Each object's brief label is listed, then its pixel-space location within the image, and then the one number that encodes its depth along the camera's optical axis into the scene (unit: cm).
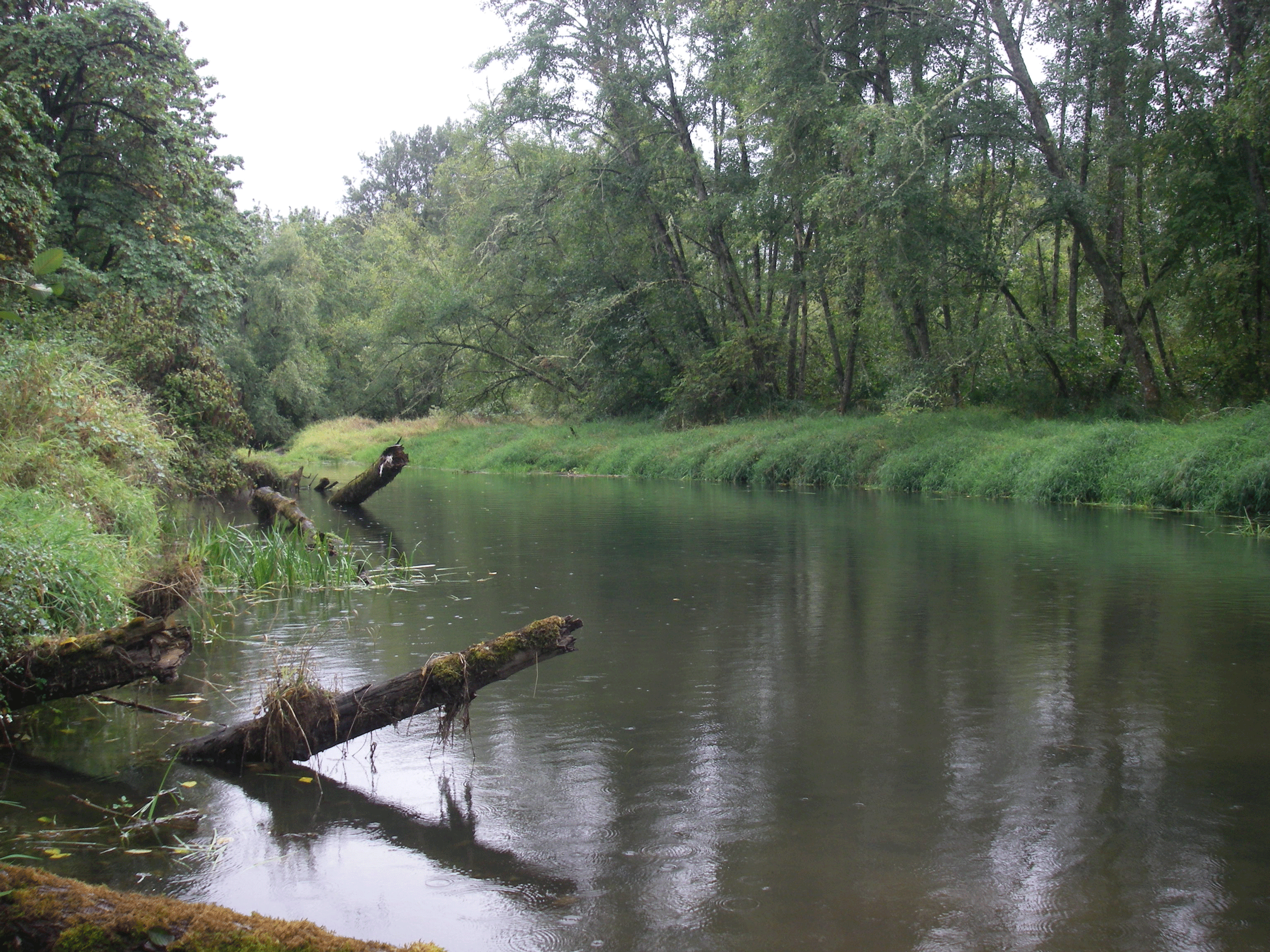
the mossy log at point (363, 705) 493
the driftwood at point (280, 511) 1255
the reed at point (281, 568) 1033
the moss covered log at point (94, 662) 503
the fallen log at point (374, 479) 1836
